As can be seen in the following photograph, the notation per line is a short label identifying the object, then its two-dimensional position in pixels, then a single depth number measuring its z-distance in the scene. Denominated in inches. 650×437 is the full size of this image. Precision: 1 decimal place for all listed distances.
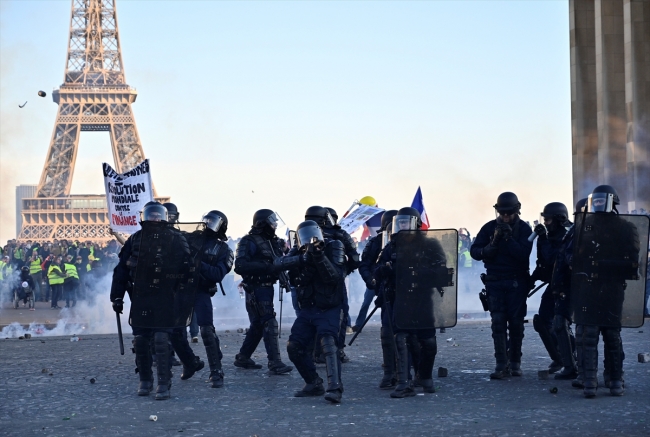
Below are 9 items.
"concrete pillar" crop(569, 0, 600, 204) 1273.4
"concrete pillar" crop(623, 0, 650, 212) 1079.0
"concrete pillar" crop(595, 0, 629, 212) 1171.3
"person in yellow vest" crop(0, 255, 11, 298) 1083.3
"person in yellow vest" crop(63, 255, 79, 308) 978.7
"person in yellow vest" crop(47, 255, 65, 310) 978.7
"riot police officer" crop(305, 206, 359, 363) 403.2
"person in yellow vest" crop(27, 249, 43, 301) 1085.7
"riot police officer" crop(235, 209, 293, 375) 386.9
